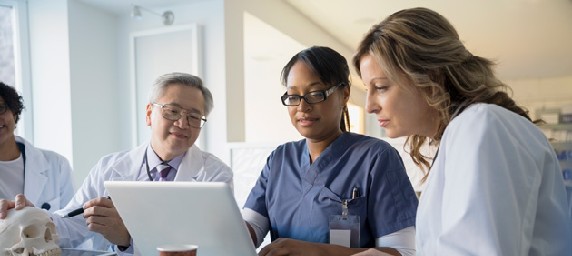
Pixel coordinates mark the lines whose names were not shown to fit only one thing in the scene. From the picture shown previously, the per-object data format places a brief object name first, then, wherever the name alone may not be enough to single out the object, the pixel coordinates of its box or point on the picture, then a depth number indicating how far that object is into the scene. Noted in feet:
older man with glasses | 5.29
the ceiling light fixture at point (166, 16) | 11.80
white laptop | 3.13
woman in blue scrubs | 4.01
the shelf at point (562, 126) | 10.36
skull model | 3.77
